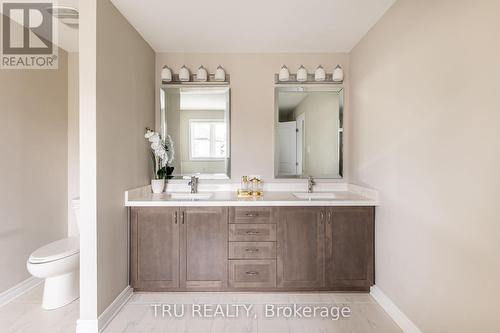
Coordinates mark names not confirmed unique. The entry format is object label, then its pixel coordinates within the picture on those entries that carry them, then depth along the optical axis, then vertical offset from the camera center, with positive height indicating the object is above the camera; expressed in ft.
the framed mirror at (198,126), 9.84 +1.38
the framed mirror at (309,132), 9.88 +1.17
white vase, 9.26 -0.74
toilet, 6.69 -2.72
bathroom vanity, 7.84 -2.38
